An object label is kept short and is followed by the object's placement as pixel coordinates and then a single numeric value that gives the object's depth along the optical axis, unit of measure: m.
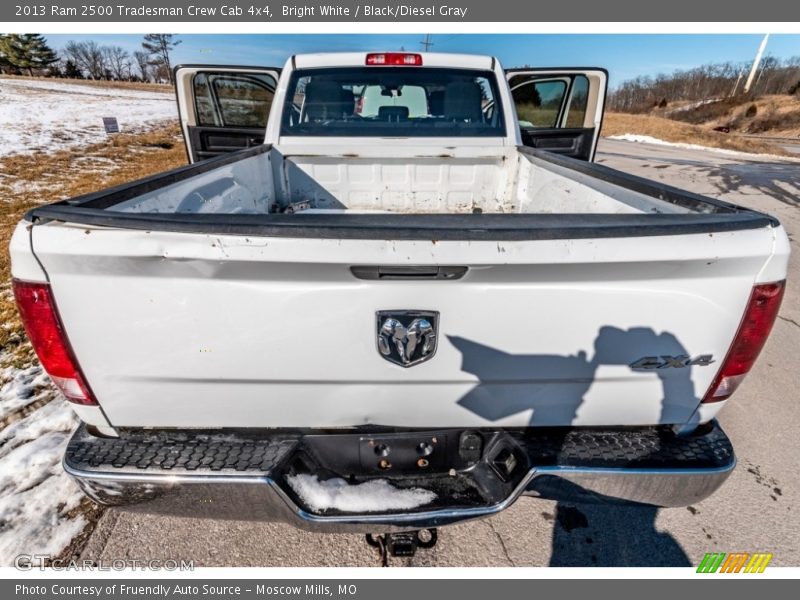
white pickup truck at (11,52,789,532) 1.27
